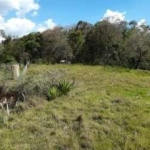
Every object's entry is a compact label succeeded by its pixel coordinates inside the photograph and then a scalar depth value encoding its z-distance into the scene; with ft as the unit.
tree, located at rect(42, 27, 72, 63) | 86.69
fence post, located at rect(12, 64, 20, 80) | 40.40
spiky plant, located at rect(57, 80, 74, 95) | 34.71
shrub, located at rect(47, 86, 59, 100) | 33.50
